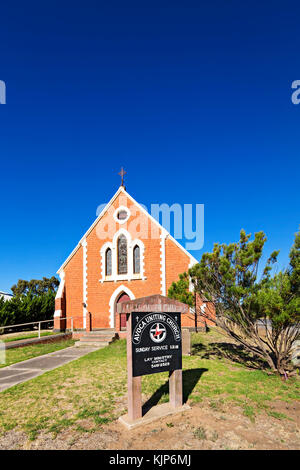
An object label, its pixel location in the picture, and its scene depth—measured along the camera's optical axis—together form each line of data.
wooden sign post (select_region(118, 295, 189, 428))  5.52
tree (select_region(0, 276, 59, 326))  20.50
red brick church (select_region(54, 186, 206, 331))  19.83
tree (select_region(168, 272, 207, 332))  10.18
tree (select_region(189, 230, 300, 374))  7.89
